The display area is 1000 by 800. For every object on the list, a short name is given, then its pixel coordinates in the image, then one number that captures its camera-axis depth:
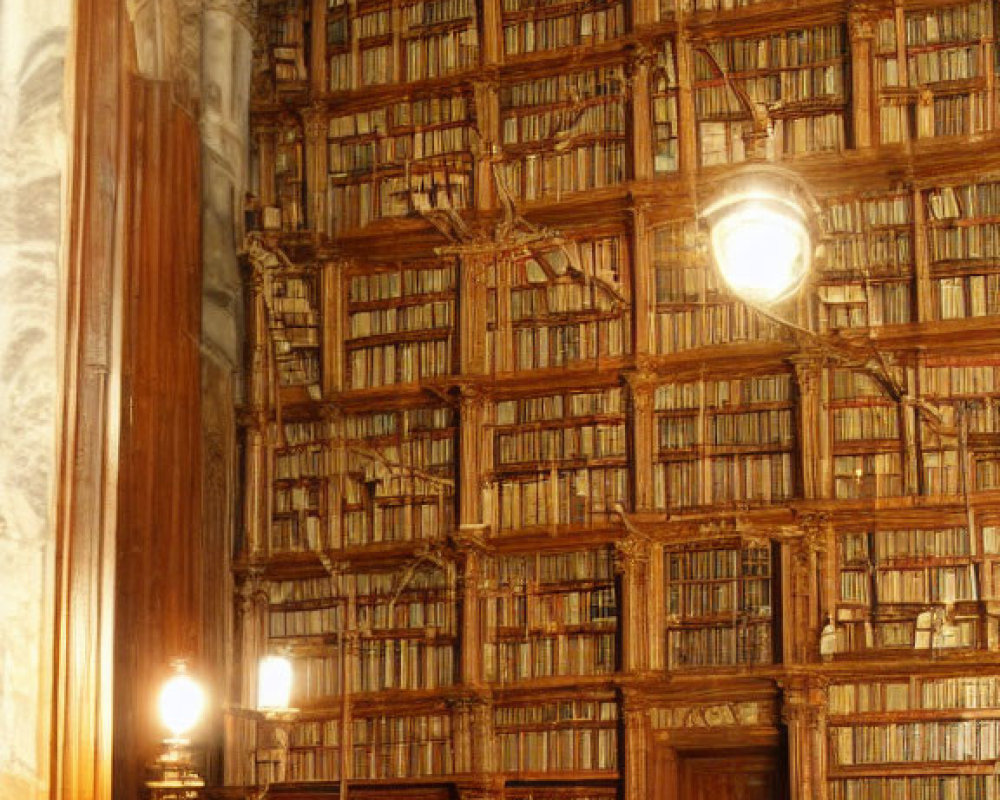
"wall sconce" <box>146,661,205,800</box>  11.59
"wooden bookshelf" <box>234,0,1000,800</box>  12.64
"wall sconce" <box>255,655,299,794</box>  11.61
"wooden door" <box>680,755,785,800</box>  12.84
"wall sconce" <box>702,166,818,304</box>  9.03
